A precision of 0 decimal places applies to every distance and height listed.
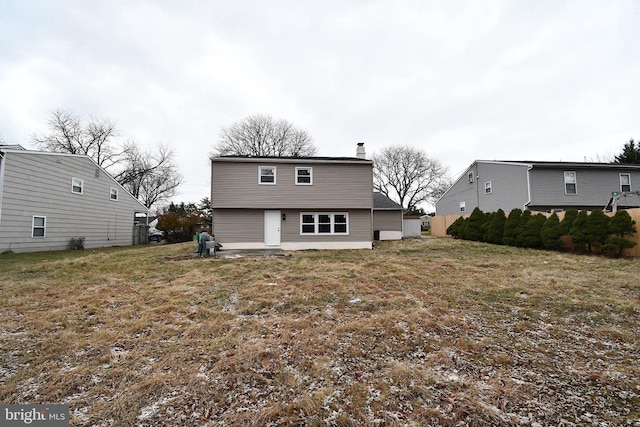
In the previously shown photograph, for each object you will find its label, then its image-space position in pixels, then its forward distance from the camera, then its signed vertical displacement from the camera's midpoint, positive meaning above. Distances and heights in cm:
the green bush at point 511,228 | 1508 -11
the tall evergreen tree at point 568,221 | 1263 +19
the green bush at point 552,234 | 1290 -41
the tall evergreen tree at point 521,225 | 1446 +1
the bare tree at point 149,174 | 3222 +728
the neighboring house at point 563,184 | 1792 +272
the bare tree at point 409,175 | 4150 +786
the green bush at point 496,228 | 1625 -11
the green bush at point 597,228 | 1138 -14
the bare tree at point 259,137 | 3228 +1096
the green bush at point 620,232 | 1092 -32
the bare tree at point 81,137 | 2679 +976
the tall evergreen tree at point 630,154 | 2760 +722
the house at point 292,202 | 1405 +140
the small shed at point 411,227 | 2305 +4
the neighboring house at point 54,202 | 1252 +164
